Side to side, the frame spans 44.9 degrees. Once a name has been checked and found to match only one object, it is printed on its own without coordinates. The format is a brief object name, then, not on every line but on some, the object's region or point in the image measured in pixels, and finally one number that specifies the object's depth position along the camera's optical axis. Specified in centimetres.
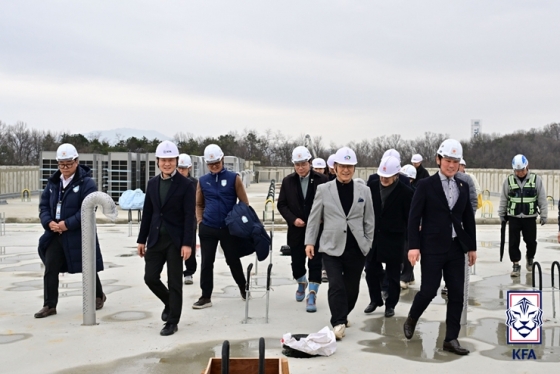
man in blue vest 835
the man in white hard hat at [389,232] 807
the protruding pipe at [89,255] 739
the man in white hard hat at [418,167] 1098
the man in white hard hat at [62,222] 783
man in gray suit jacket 698
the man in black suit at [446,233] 645
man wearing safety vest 1059
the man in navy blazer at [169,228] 723
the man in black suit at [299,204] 860
